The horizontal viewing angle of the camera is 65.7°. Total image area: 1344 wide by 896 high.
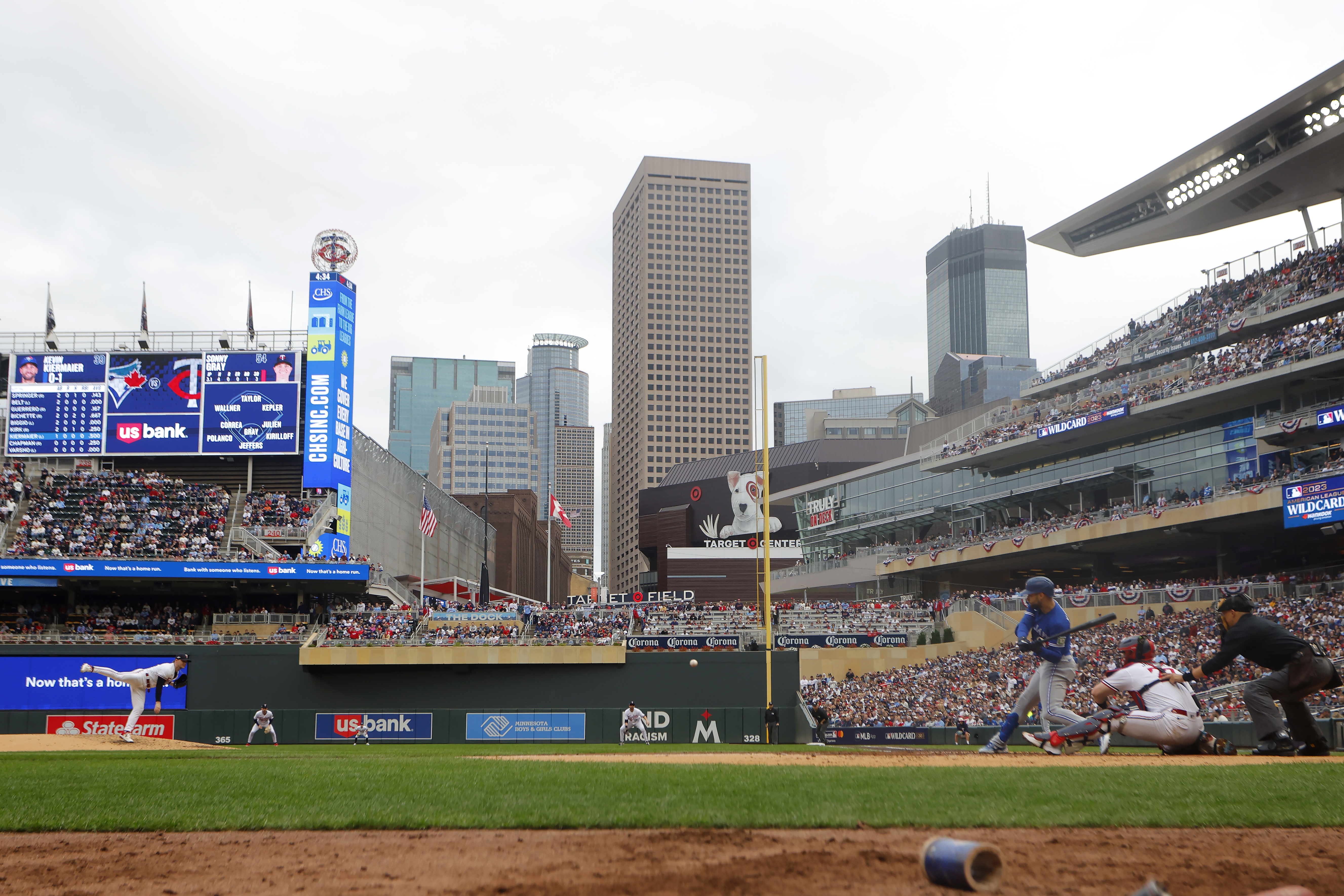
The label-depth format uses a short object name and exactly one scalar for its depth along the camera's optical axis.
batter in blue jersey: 13.30
